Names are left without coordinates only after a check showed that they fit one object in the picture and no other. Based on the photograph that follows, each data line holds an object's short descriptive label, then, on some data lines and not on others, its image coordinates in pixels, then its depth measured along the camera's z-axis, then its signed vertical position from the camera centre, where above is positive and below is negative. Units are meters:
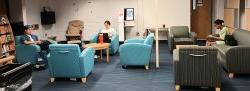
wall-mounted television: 8.74 +0.56
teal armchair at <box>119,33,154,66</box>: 5.46 -0.47
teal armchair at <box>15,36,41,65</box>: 5.85 -0.47
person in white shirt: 7.40 +0.06
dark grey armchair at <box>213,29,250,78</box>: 4.55 -0.55
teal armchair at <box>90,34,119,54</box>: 6.96 -0.30
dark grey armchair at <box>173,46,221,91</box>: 3.88 -0.58
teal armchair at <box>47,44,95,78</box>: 4.58 -0.53
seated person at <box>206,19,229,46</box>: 5.93 -0.14
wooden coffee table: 6.21 -0.34
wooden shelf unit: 6.68 -0.13
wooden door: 9.05 +0.45
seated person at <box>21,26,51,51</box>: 5.85 -0.14
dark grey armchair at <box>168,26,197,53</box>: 6.85 -0.16
